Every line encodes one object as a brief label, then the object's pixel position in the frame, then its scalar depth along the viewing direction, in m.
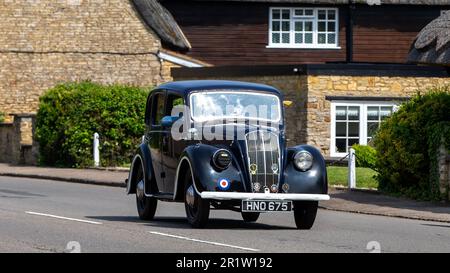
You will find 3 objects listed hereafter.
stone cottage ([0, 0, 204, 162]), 45.16
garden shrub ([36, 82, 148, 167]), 37.38
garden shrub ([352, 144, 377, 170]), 35.72
